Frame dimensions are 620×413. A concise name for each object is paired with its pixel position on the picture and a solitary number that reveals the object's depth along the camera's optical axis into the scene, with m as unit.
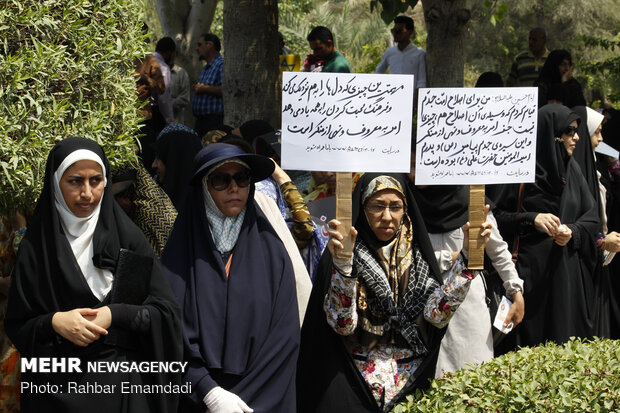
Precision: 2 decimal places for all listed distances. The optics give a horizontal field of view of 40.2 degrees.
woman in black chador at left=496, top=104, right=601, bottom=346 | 5.56
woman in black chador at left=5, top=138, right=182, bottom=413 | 3.42
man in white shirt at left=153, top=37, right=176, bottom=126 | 8.30
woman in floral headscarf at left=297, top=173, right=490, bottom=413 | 3.87
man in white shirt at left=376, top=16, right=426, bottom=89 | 9.51
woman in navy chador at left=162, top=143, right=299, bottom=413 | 3.69
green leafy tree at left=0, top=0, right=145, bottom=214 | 3.76
